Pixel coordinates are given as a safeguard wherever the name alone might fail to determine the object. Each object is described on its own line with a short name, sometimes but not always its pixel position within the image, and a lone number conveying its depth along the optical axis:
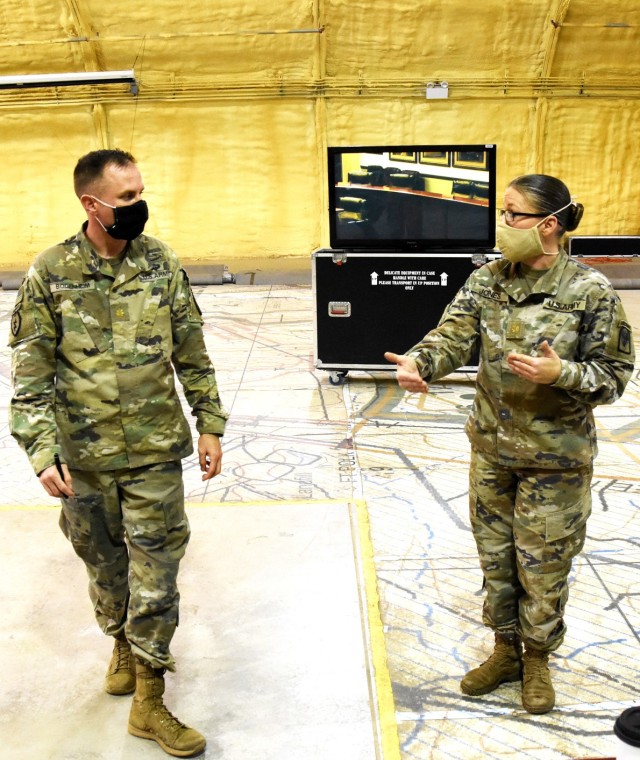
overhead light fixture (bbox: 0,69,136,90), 12.09
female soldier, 2.78
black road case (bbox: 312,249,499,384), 6.78
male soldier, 2.69
